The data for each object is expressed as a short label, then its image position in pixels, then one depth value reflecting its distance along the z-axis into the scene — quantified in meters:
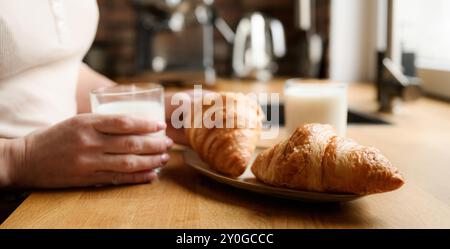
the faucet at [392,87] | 1.21
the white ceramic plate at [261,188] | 0.50
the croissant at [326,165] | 0.47
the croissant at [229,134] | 0.60
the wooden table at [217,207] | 0.49
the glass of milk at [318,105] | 0.80
